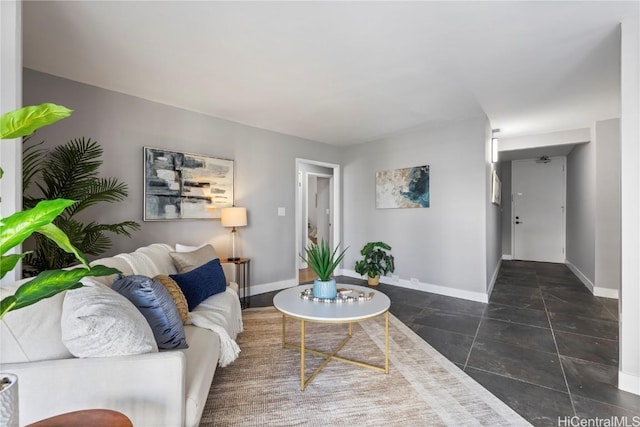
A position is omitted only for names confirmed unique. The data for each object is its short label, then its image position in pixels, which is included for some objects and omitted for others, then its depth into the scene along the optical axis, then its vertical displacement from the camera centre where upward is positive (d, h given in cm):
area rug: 157 -112
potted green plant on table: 214 -41
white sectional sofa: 103 -62
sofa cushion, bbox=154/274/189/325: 179 -53
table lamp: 338 -3
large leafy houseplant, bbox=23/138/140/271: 204 +17
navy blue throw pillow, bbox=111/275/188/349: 142 -48
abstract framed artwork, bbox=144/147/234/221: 305 +34
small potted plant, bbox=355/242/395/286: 442 -74
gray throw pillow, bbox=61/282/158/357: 110 -45
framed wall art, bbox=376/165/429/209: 416 +43
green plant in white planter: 69 -7
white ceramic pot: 71 -48
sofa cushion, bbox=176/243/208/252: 282 -35
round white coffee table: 182 -65
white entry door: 612 +17
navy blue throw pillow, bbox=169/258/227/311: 210 -54
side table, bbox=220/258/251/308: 357 -85
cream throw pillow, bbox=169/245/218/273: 245 -40
